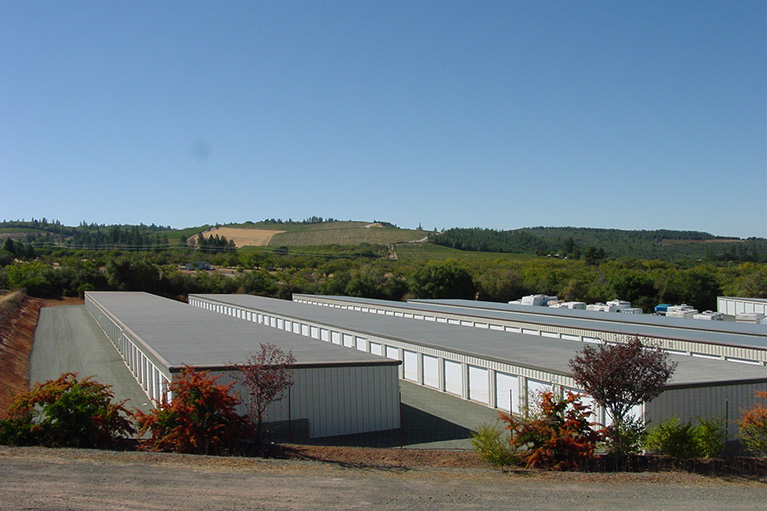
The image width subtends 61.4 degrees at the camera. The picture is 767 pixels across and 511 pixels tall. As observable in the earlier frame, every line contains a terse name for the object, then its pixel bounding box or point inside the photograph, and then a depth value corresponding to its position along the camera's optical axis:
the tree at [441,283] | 74.69
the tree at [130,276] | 79.81
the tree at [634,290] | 67.06
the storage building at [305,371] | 18.05
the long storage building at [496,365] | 16.62
